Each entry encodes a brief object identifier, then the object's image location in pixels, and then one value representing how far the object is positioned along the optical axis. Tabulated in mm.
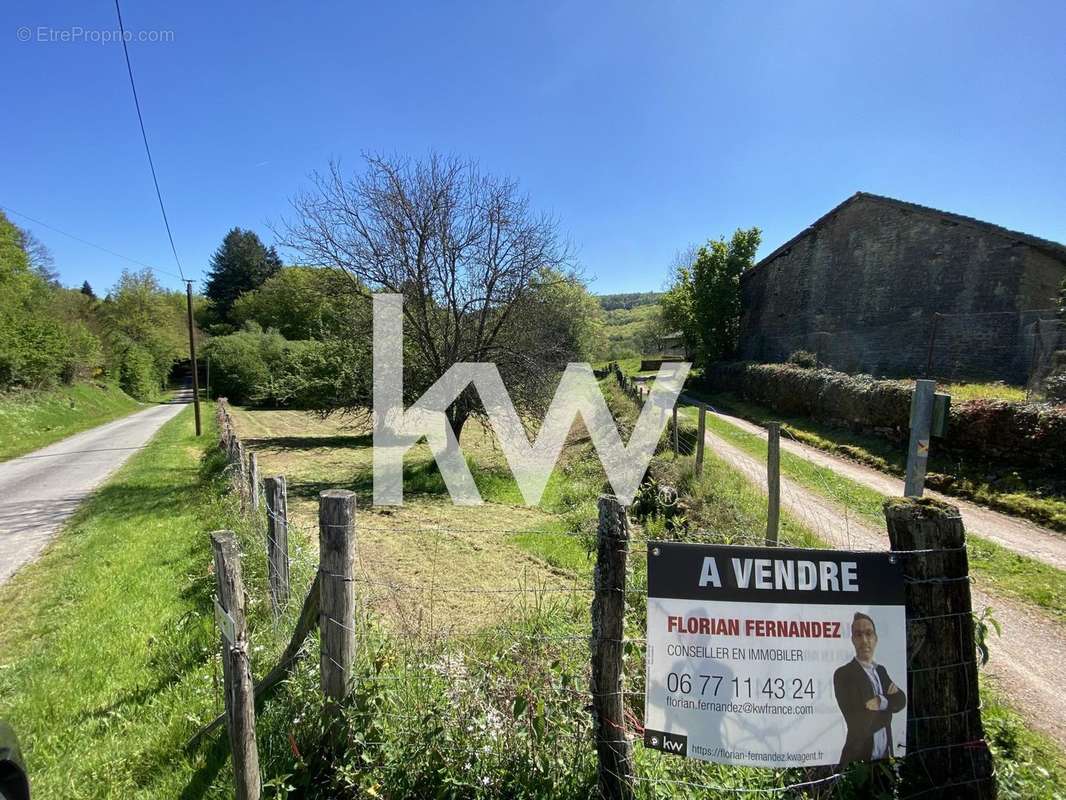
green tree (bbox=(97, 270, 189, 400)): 39656
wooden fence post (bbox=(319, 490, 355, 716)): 2645
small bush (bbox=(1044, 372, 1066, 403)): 9133
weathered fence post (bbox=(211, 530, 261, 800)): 2346
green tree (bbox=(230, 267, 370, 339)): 12711
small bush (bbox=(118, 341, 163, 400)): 39406
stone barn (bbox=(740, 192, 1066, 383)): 16047
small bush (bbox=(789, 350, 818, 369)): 19875
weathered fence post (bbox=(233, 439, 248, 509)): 6957
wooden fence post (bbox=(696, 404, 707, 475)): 8617
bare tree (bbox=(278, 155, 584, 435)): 12352
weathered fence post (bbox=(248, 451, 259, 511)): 6406
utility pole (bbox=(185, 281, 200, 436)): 20172
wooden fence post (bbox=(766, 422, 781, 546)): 5461
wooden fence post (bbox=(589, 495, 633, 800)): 2234
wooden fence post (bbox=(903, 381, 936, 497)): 3994
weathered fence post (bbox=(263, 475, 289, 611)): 4125
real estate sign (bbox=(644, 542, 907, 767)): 2211
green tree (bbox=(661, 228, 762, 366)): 29812
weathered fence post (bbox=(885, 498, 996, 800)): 2262
